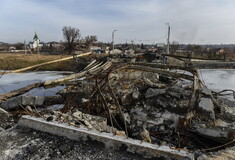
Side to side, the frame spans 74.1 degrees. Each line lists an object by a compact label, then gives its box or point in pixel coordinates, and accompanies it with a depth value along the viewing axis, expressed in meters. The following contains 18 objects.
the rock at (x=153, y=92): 4.39
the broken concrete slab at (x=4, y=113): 3.97
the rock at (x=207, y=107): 3.70
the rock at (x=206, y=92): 4.30
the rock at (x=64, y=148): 2.15
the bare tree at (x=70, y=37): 31.66
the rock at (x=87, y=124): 2.95
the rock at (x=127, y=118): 4.00
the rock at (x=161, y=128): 3.65
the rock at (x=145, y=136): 2.82
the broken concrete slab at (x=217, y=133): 2.85
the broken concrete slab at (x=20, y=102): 4.51
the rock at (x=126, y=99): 4.63
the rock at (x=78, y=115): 3.21
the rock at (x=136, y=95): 4.60
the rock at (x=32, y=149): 2.16
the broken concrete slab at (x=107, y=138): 1.94
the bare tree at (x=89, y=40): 37.06
